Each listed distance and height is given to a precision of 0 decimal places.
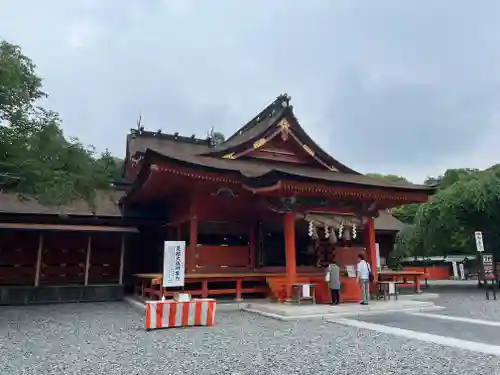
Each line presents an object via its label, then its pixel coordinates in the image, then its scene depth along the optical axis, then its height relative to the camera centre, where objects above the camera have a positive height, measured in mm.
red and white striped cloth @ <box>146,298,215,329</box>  7484 -860
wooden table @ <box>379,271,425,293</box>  14016 -253
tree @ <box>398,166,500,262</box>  15859 +2185
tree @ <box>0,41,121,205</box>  8047 +2578
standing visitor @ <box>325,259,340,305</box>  10195 -327
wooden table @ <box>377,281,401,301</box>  11383 -595
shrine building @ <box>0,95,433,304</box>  10672 +1374
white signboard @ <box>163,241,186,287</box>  8828 +122
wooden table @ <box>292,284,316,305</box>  10055 -646
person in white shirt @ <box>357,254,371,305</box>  10242 -255
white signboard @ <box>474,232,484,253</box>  12516 +815
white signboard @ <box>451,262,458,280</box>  28422 -229
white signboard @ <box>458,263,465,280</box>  28103 -159
